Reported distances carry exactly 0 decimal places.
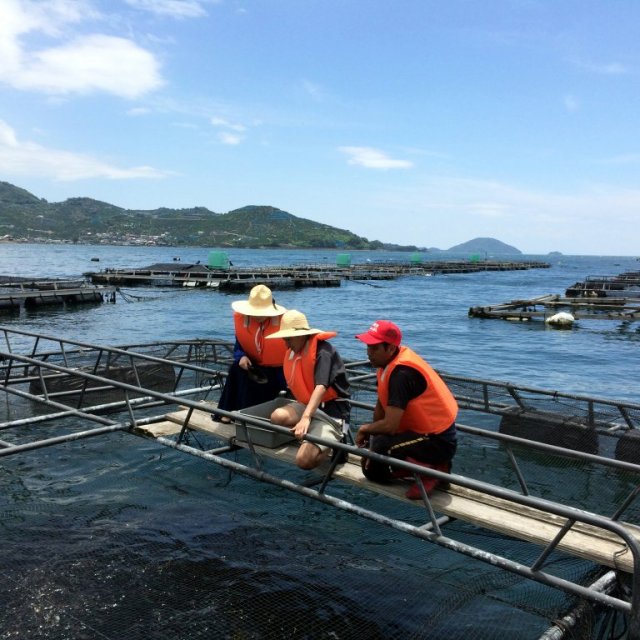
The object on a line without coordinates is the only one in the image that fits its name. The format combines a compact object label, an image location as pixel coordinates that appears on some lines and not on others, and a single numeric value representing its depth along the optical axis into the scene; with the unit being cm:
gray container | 716
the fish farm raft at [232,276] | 6825
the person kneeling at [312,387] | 651
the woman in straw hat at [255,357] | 811
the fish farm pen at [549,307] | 4131
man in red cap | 572
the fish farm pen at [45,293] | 4272
